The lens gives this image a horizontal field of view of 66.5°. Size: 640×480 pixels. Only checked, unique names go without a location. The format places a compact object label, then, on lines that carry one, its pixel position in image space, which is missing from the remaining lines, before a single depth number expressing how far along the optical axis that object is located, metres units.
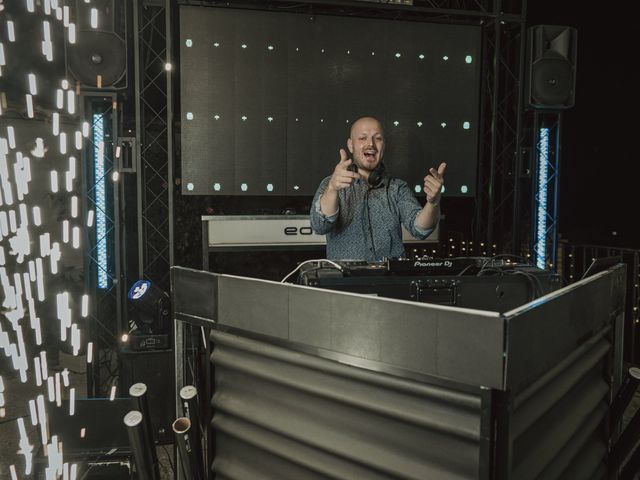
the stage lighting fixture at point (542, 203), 4.32
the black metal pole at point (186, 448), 0.95
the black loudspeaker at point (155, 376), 2.94
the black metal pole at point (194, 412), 0.98
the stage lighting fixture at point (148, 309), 3.08
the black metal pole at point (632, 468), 1.10
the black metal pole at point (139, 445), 0.99
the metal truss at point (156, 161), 4.78
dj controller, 1.13
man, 2.23
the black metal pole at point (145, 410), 1.03
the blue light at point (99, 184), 3.64
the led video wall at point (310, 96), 4.18
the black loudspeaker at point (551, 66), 4.07
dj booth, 0.70
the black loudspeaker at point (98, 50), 3.42
